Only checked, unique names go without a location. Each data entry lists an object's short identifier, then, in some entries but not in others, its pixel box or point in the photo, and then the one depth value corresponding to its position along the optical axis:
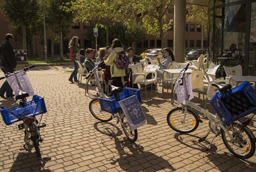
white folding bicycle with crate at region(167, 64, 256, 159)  3.68
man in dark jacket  8.10
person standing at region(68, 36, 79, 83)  11.59
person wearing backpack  6.64
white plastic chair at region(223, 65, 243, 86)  7.71
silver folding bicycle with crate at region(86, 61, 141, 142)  4.68
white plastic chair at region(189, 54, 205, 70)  12.43
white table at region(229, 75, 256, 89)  6.09
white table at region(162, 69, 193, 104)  7.45
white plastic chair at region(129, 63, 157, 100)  7.96
